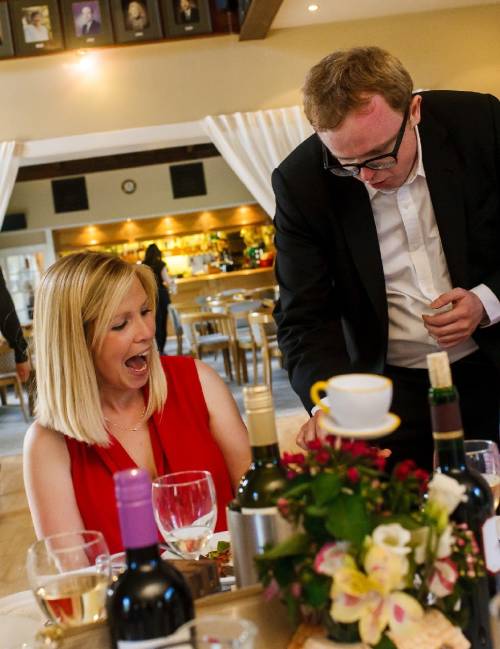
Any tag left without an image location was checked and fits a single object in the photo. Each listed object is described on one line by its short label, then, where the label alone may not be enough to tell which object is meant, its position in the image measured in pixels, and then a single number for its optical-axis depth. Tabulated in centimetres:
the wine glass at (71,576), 104
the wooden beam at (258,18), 629
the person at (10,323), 607
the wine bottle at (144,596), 86
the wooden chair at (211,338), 1000
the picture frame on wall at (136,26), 716
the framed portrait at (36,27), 705
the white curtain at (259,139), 736
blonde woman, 200
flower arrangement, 82
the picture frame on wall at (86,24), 709
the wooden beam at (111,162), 1599
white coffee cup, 84
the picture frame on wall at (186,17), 719
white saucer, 85
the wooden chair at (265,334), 884
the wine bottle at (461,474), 96
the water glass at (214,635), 76
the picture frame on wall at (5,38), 705
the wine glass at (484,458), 130
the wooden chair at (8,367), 992
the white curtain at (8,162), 717
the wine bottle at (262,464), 103
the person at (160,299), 1095
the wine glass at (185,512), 133
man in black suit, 215
